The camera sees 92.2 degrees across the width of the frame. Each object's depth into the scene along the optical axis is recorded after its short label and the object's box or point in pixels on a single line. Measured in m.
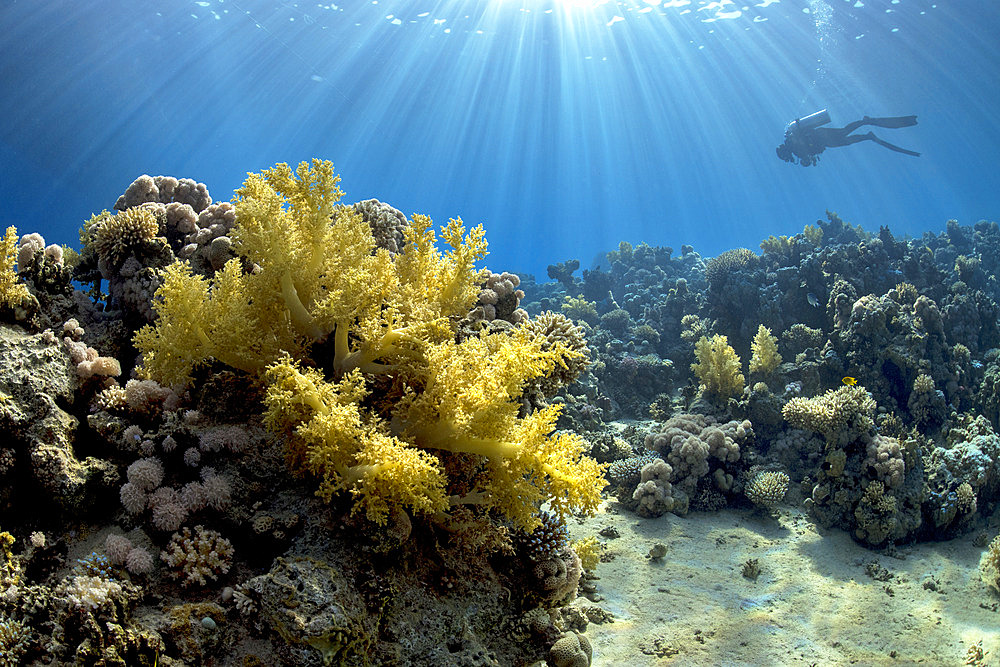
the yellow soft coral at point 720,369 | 10.89
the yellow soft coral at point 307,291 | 3.37
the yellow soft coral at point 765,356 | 11.56
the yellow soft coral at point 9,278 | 3.57
